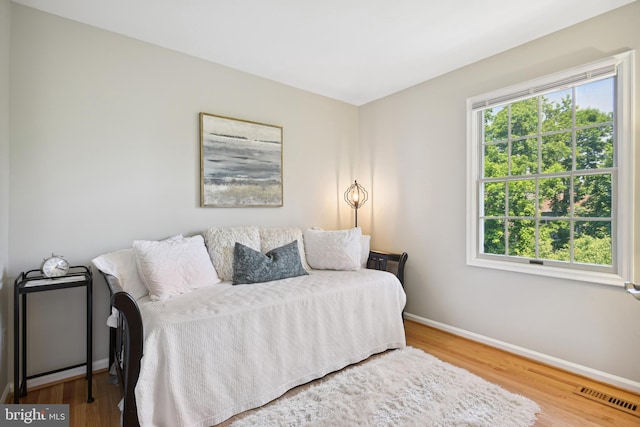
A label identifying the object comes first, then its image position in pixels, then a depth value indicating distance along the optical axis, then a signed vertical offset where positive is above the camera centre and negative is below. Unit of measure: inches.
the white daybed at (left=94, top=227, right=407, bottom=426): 65.1 -31.2
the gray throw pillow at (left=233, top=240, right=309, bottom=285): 98.7 -16.9
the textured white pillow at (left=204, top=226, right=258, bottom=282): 102.4 -10.3
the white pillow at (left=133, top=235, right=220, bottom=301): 82.0 -14.9
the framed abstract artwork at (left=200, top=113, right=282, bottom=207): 114.7 +19.7
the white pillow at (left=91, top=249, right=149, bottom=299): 81.3 -14.9
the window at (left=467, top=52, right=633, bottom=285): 86.0 +12.4
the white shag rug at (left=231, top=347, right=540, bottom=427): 70.2 -46.0
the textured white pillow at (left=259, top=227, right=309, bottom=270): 116.3 -9.5
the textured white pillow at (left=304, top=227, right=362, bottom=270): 120.0 -13.9
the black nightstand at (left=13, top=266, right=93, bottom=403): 72.6 -21.9
